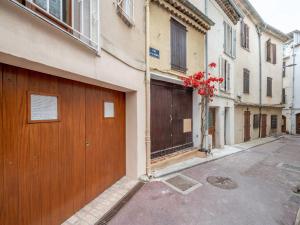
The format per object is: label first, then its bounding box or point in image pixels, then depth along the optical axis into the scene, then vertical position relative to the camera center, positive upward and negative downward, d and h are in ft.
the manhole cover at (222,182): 14.64 -6.32
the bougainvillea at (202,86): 20.22 +3.19
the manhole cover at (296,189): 14.06 -6.55
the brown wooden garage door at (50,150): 6.74 -1.91
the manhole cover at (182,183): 13.78 -6.15
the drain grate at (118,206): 9.71 -6.06
